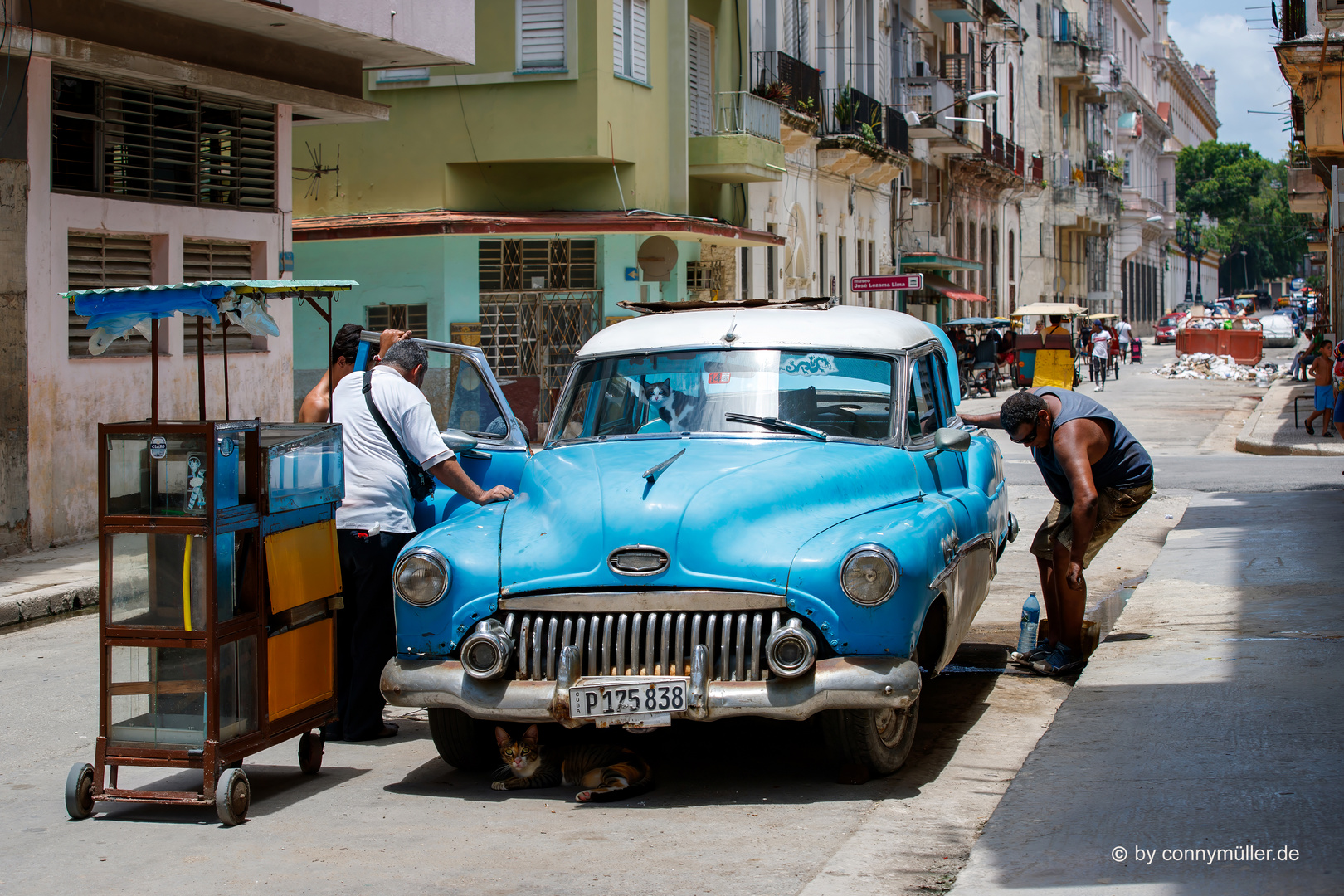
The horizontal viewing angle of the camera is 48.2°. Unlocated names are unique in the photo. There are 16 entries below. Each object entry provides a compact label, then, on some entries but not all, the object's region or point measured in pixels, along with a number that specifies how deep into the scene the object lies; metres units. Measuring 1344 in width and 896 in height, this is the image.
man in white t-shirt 6.45
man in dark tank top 7.30
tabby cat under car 5.52
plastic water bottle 7.76
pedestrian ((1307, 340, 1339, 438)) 21.28
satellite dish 23.70
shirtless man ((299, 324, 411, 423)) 7.09
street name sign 24.25
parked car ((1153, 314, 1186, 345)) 77.62
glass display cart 5.31
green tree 109.75
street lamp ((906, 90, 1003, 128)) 37.56
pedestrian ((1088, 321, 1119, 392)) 39.06
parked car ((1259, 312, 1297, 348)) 67.19
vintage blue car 5.27
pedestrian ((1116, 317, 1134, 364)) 56.19
